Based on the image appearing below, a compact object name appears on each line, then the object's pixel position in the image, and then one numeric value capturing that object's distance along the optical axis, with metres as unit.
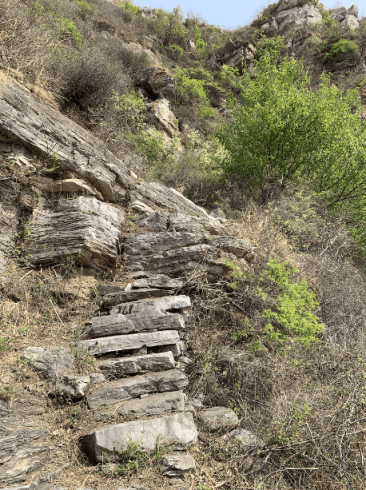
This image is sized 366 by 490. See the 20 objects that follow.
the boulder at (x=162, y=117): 14.65
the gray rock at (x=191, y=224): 6.24
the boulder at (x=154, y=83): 15.98
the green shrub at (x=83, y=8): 17.11
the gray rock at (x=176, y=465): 3.24
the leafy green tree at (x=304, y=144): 8.73
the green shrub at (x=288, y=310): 4.47
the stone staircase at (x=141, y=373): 3.35
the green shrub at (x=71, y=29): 12.43
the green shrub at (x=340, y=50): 19.42
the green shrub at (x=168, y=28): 21.55
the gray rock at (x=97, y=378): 3.86
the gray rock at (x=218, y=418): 3.90
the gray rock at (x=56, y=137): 5.75
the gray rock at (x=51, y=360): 3.73
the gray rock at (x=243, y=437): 3.67
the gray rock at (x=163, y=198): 7.25
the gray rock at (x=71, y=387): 3.61
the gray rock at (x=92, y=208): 5.77
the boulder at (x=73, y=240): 5.22
